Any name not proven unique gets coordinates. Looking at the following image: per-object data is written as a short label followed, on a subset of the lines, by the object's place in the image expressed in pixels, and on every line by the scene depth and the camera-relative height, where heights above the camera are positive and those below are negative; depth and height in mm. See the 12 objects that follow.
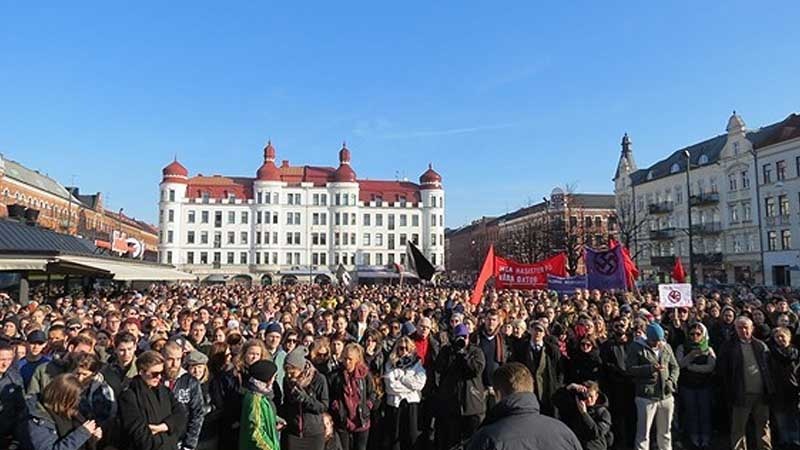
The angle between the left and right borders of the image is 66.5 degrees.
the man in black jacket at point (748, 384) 7441 -1358
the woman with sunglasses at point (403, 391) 7203 -1362
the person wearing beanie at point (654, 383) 7285 -1315
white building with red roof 81250 +7331
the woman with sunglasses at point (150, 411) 4699 -1071
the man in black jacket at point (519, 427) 3131 -804
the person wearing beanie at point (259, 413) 4863 -1099
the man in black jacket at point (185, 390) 5230 -992
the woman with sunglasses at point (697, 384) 7840 -1445
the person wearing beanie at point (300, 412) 5582 -1255
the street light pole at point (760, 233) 49125 +3288
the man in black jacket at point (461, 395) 6926 -1370
